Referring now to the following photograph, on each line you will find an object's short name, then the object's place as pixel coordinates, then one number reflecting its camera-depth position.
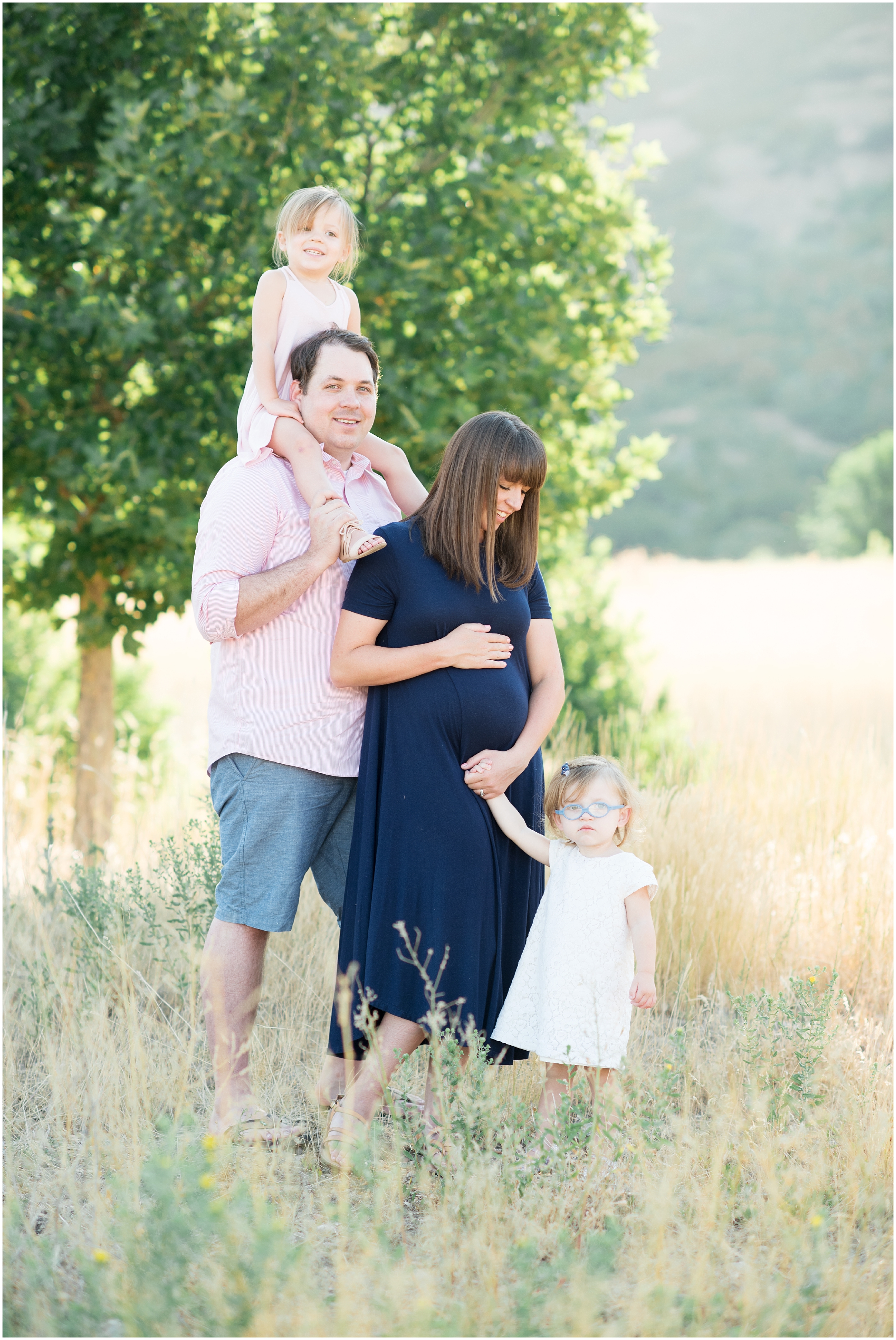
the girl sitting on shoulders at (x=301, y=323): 5.82
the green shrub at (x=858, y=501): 67.87
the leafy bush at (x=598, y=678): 13.71
